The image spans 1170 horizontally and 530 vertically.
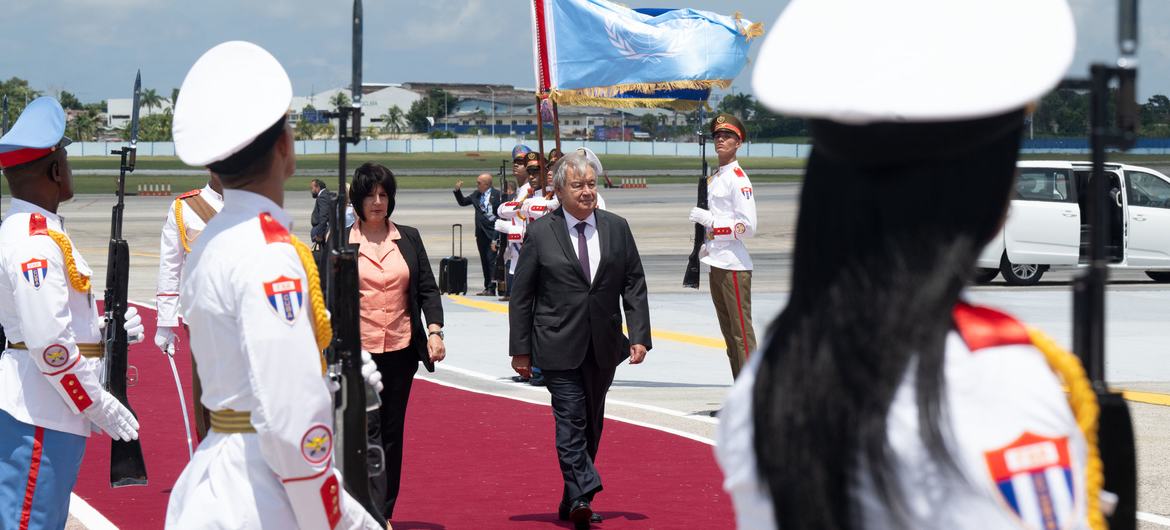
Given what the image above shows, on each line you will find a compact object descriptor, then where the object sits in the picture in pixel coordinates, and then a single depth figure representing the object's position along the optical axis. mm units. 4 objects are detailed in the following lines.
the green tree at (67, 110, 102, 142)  156250
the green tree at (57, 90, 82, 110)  176750
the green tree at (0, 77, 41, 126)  111188
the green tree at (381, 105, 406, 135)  191500
